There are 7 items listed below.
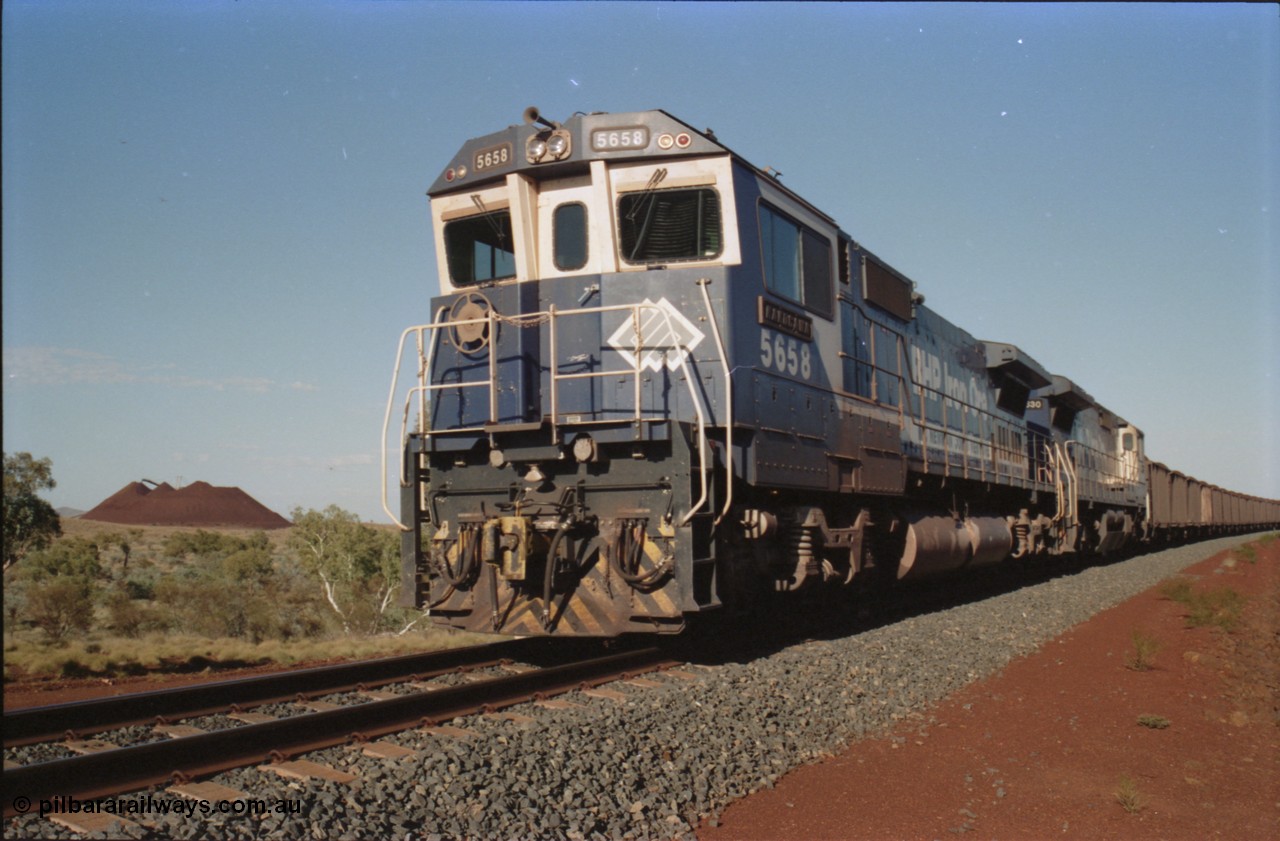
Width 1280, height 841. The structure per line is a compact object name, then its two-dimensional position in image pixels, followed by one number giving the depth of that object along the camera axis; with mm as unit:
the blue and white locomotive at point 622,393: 7324
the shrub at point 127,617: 15242
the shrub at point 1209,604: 11664
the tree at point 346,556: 21891
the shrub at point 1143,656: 8742
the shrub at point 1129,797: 4820
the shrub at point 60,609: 15070
